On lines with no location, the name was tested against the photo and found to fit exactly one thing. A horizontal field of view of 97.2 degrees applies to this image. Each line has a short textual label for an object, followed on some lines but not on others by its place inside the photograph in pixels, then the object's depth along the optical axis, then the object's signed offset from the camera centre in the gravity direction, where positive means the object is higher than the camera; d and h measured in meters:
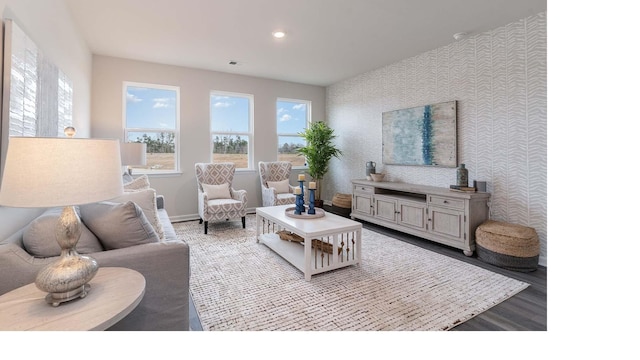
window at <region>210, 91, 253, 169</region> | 5.00 +0.92
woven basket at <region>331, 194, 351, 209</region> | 4.94 -0.39
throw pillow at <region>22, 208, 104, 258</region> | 1.26 -0.28
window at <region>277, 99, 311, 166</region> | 5.62 +1.07
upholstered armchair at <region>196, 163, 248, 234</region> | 3.87 -0.25
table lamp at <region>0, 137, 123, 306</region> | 0.86 -0.02
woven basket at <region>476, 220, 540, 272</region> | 2.64 -0.64
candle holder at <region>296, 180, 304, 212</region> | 3.03 -0.14
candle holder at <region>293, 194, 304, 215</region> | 3.03 -0.28
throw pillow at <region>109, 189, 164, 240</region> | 1.98 -0.17
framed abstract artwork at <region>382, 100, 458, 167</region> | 3.69 +0.63
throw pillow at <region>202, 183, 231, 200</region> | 4.31 -0.20
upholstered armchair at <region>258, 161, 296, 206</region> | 4.62 -0.06
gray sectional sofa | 1.32 -0.46
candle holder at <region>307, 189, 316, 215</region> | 2.92 -0.29
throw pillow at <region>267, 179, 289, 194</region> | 4.91 -0.13
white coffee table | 2.43 -0.68
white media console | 3.10 -0.39
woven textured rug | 1.84 -0.89
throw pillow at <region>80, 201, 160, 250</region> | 1.45 -0.24
